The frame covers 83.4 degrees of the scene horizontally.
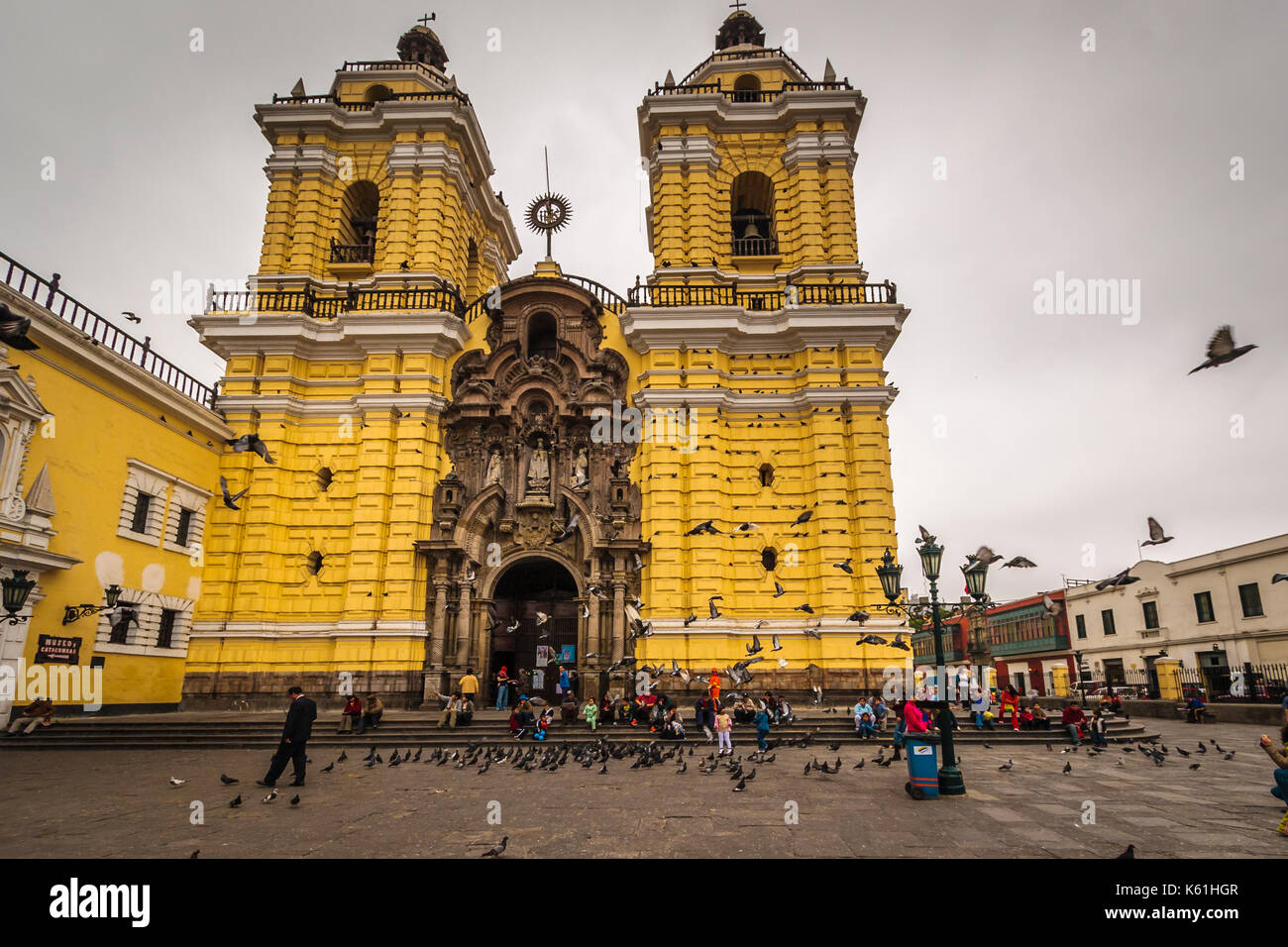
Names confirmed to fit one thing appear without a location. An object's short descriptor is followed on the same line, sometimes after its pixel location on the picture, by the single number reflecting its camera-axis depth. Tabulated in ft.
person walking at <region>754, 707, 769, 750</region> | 49.70
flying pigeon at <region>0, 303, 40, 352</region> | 36.40
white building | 100.12
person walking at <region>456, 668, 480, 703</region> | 60.64
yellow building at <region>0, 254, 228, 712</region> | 53.83
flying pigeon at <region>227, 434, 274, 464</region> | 60.23
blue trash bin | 32.23
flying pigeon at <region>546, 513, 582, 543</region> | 72.43
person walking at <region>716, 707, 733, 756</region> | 47.88
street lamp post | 32.86
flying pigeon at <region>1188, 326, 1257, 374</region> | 35.65
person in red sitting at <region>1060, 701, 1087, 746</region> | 54.29
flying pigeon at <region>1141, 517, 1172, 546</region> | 46.11
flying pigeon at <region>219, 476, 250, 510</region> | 70.85
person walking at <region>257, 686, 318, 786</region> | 34.76
